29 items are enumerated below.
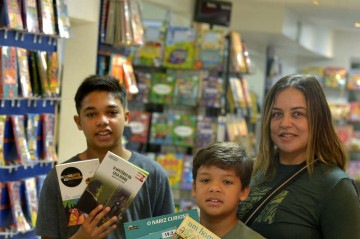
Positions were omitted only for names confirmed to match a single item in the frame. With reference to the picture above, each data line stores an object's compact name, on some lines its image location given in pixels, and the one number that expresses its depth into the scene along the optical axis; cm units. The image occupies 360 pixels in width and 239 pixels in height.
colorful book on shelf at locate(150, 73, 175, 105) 796
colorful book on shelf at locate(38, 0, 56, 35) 485
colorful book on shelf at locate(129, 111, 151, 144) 794
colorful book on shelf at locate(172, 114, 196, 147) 786
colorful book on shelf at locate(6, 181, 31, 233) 473
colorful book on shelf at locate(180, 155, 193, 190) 782
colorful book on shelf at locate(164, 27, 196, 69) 794
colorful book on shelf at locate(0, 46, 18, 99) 451
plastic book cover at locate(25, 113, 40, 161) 489
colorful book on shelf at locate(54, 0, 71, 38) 504
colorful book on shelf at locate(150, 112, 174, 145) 791
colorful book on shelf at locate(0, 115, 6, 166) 458
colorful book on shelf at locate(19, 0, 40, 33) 468
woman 255
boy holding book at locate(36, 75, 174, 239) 282
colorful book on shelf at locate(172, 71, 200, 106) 791
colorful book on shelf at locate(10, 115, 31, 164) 470
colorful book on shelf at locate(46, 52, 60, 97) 504
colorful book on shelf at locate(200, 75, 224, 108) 795
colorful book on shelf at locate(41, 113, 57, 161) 507
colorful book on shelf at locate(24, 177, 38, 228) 489
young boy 257
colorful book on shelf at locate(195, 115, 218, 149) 786
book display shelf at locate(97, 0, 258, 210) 789
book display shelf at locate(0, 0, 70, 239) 459
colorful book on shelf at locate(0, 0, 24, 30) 446
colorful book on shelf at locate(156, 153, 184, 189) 788
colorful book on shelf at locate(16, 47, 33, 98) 470
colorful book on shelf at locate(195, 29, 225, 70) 791
